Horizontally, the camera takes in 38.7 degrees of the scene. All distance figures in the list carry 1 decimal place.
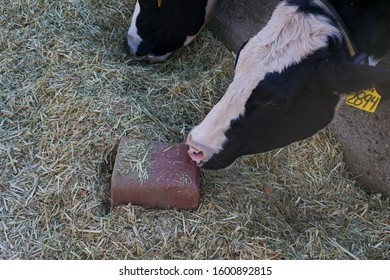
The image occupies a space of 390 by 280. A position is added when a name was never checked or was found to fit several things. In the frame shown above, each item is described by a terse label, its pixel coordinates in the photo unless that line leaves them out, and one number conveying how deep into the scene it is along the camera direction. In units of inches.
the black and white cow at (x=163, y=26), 157.9
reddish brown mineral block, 112.2
